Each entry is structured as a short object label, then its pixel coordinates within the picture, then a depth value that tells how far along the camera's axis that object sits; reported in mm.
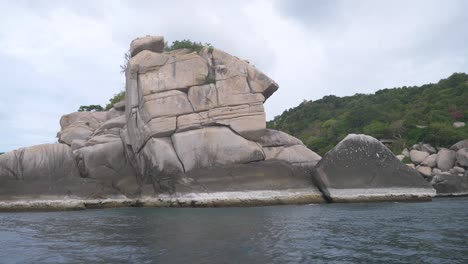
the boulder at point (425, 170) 42906
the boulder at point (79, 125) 39250
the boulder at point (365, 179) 29141
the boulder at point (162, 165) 30750
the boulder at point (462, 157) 41344
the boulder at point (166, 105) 32062
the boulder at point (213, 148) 30609
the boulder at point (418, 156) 46856
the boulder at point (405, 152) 50934
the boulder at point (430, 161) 44500
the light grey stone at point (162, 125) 31812
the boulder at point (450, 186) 37250
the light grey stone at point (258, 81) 33094
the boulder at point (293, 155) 31188
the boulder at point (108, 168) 34250
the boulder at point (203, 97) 32188
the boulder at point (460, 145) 43469
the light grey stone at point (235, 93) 32250
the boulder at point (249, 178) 29781
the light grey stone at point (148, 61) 33500
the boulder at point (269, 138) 31938
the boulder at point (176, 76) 32781
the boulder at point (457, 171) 41166
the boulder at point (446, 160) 42781
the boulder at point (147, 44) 36719
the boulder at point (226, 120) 31688
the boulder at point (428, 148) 48375
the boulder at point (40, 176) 32375
